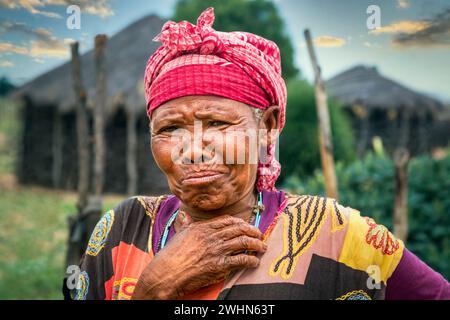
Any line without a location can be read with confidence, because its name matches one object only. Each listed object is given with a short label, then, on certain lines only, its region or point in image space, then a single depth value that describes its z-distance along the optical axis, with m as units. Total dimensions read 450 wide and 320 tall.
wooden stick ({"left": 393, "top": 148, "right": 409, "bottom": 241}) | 5.27
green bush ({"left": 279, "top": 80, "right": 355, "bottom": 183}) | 9.62
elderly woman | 1.89
